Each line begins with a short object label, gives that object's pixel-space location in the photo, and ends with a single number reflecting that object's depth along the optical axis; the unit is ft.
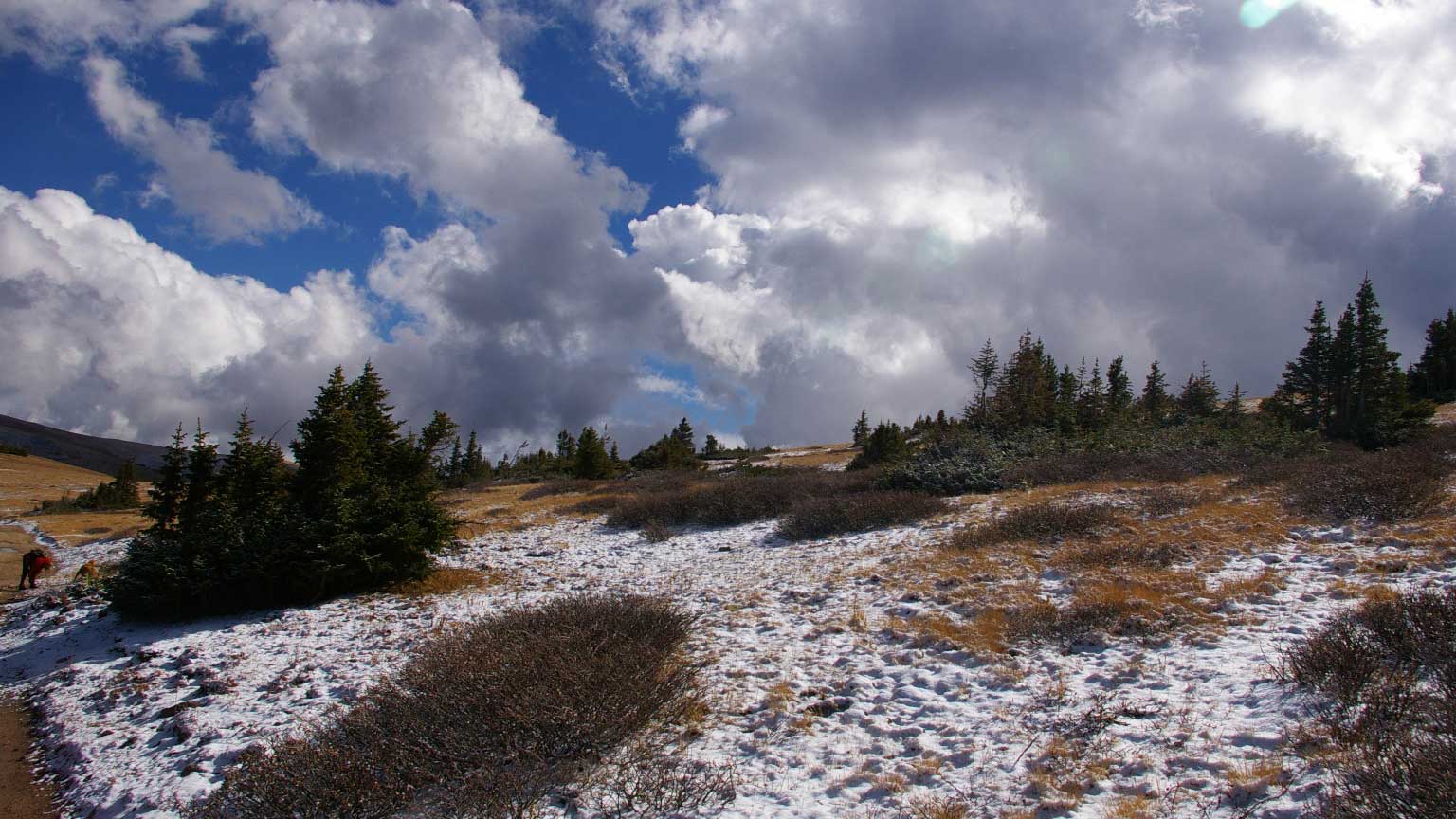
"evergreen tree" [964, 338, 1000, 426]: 179.89
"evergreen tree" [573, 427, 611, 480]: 147.74
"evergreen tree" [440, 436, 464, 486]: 175.75
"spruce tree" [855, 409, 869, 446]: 269.03
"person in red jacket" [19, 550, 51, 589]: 60.18
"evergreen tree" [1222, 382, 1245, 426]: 198.98
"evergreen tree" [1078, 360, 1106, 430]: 170.91
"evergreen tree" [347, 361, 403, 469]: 50.85
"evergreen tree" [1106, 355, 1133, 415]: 216.62
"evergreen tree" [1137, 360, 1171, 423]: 202.55
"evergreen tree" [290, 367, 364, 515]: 45.85
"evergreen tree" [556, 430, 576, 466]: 243.54
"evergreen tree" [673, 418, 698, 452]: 230.77
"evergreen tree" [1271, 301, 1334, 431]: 169.48
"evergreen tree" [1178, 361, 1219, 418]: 204.79
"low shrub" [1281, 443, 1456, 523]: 41.32
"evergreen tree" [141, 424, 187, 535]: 52.70
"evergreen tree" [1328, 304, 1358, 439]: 162.91
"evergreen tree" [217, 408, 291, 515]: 48.96
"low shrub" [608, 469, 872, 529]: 70.79
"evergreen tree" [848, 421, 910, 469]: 122.42
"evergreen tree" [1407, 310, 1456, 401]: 222.89
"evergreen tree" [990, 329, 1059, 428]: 161.79
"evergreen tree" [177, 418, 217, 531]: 53.06
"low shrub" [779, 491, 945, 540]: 58.44
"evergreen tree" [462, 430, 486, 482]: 246.68
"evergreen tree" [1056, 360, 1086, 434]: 134.62
